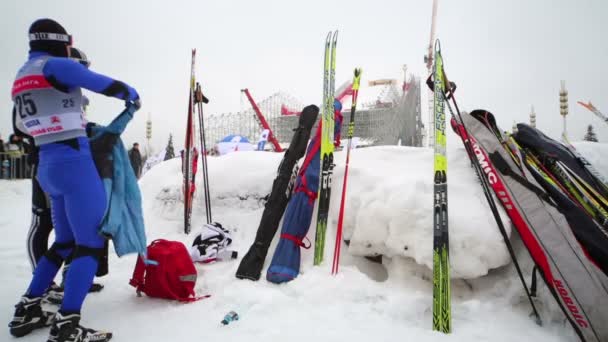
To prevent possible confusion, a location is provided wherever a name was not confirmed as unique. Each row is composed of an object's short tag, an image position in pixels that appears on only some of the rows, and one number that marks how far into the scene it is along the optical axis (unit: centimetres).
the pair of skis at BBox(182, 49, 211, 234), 389
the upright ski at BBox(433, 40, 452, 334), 183
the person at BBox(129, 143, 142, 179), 1118
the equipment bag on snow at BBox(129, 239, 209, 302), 226
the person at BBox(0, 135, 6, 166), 1136
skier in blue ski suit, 170
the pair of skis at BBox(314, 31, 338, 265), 281
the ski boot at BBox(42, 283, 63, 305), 231
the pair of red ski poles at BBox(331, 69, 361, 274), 262
